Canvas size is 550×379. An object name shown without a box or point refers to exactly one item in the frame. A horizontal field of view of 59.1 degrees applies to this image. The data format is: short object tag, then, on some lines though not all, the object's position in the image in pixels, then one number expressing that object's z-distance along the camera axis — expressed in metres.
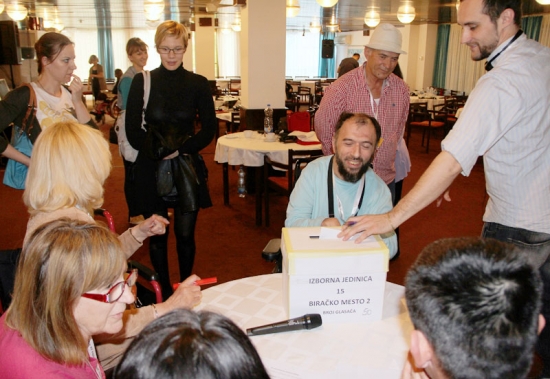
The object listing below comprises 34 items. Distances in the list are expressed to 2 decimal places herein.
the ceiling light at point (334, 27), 14.84
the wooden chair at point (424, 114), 9.30
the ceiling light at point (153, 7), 8.22
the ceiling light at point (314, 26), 15.21
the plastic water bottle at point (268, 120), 5.47
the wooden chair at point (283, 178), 4.26
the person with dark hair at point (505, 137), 1.76
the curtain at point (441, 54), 14.59
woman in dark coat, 2.79
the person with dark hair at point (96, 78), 14.34
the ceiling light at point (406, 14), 8.91
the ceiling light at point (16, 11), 9.44
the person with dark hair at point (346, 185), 2.29
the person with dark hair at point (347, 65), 6.92
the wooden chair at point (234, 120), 7.75
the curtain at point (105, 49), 19.95
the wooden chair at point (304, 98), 12.22
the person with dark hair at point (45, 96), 2.54
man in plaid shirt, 3.02
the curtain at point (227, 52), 20.17
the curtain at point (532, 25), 12.11
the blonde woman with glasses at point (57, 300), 1.21
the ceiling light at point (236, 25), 13.47
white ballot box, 1.48
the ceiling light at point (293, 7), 8.12
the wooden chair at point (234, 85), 14.81
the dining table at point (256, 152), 4.79
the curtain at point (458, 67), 13.80
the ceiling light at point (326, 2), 7.17
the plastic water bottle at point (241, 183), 5.96
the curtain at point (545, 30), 11.81
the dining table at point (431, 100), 11.05
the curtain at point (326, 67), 21.48
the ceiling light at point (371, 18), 9.89
